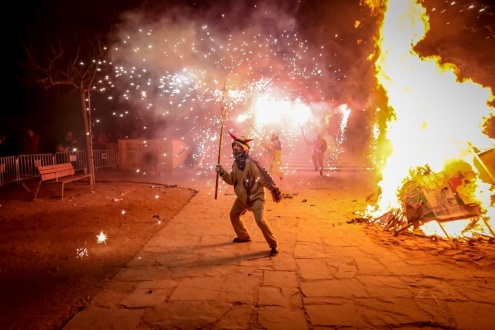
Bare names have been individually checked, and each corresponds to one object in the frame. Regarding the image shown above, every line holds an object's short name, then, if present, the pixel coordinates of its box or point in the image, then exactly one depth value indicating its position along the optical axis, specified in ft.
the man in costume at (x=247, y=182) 17.94
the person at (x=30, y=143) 47.69
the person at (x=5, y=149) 52.85
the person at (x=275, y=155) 45.85
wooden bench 31.42
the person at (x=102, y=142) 60.59
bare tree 36.52
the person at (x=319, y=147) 52.01
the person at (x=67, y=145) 51.48
